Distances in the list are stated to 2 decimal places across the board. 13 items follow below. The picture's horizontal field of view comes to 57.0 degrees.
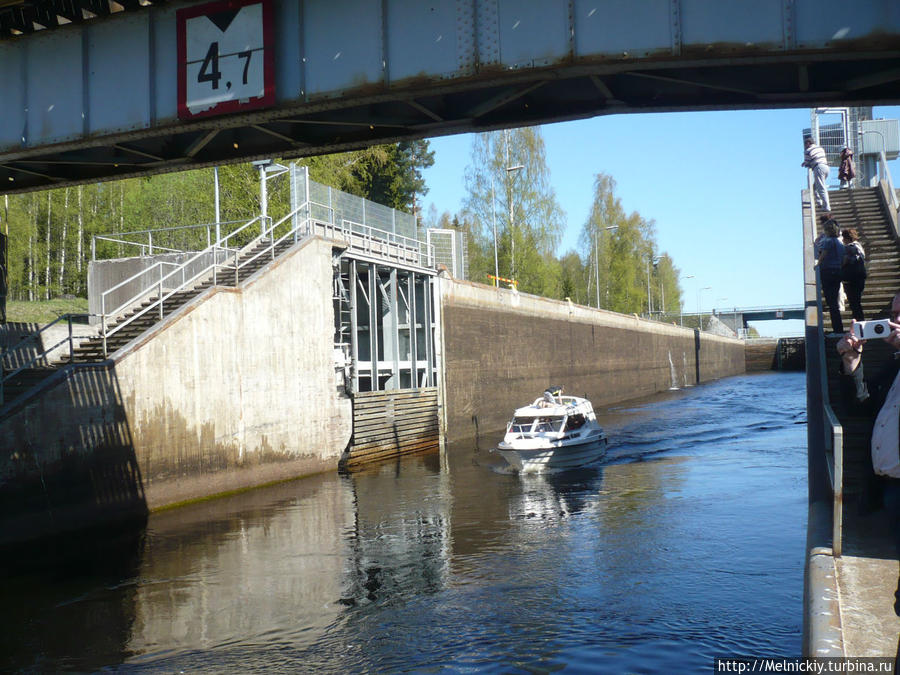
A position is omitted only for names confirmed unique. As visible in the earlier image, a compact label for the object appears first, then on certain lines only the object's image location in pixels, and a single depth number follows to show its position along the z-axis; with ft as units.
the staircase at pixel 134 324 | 55.04
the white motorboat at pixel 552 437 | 76.64
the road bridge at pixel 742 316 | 373.40
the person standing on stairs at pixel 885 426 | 16.08
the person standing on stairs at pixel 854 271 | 39.75
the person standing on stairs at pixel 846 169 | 80.64
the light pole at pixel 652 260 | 301.53
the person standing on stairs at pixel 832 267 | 40.19
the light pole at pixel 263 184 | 84.59
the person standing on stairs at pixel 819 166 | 58.85
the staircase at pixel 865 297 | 31.73
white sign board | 37.32
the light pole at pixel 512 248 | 185.68
